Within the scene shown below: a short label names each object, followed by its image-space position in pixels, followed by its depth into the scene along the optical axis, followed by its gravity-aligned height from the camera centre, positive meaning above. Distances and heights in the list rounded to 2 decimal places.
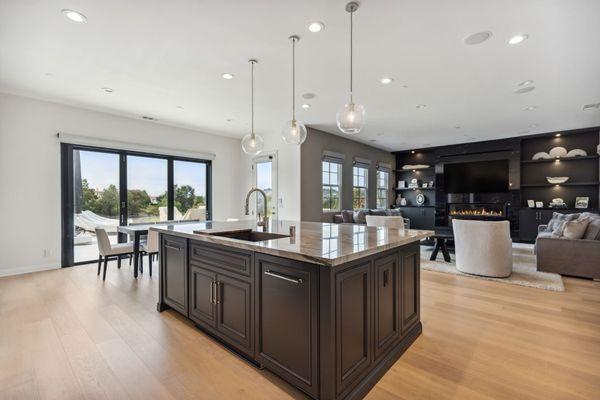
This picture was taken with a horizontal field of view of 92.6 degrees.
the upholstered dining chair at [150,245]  4.46 -0.73
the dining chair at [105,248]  4.25 -0.75
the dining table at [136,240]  4.34 -0.63
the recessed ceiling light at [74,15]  2.49 +1.63
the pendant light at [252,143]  3.71 +0.72
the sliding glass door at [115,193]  5.05 +0.13
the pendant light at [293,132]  3.31 +0.78
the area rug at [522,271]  3.81 -1.15
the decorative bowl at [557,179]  7.33 +0.46
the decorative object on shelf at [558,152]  7.38 +1.17
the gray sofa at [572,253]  4.03 -0.82
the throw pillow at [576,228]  4.20 -0.45
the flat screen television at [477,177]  8.02 +0.61
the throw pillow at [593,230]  4.09 -0.48
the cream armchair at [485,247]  4.05 -0.72
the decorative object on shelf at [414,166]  9.54 +1.07
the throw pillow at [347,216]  6.81 -0.43
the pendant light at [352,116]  2.75 +0.79
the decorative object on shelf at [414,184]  9.72 +0.47
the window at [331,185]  7.11 +0.34
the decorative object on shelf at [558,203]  7.28 -0.15
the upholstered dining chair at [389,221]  5.34 -0.43
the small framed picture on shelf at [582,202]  7.08 -0.12
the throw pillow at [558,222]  4.45 -0.46
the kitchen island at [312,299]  1.59 -0.68
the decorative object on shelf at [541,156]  7.57 +1.11
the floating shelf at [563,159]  6.95 +0.98
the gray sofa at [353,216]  6.81 -0.43
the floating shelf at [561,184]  6.93 +0.34
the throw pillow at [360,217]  6.79 -0.45
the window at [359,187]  8.20 +0.33
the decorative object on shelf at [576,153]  7.11 +1.11
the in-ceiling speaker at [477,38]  2.82 +1.61
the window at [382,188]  9.41 +0.34
